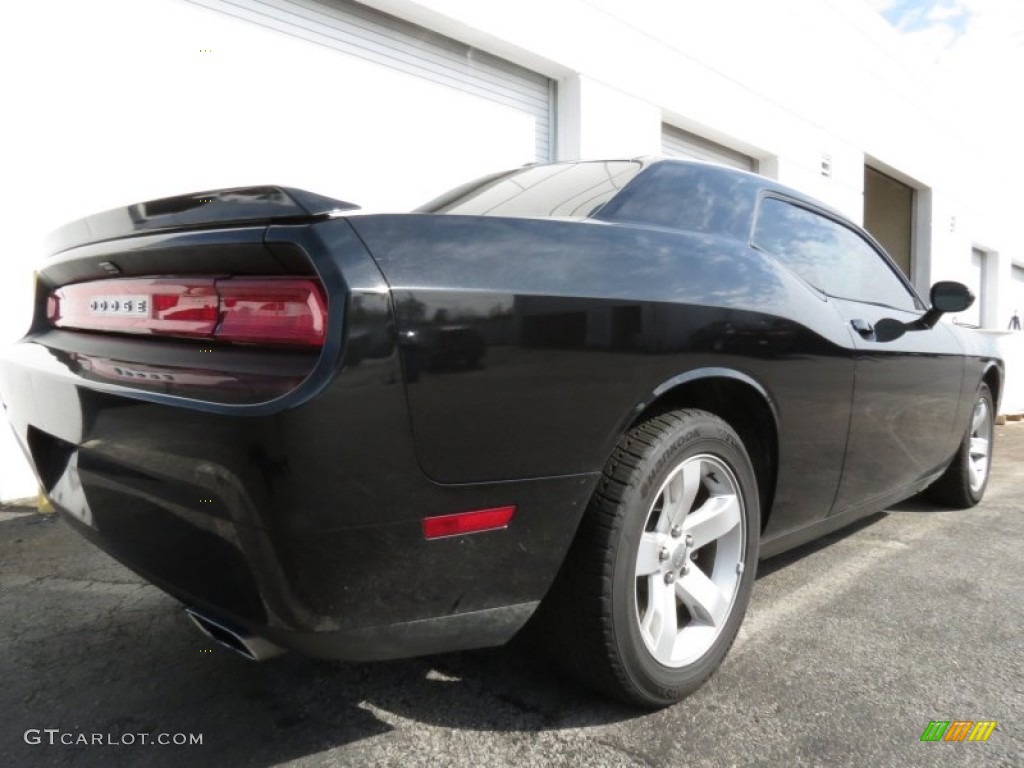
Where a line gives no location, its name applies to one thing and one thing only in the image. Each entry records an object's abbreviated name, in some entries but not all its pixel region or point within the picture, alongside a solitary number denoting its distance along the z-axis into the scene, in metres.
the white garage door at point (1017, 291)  20.88
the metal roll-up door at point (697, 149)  8.12
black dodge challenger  1.28
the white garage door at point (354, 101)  4.73
